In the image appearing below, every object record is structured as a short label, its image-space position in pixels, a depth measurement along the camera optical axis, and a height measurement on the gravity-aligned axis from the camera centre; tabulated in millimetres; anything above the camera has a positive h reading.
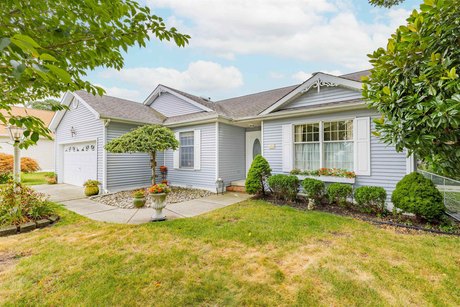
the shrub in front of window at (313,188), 6409 -1021
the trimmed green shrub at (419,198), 4676 -1006
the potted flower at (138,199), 6383 -1338
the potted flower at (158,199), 5055 -1059
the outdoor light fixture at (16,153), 6070 +88
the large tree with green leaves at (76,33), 1736 +1186
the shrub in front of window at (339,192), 6016 -1082
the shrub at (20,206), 4777 -1205
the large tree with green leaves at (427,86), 2350 +854
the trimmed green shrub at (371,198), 5485 -1153
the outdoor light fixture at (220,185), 8503 -1242
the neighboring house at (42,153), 16531 +220
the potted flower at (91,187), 7969 -1225
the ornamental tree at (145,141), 6962 +478
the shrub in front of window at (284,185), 6898 -1032
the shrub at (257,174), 7250 -697
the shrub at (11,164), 12486 -557
